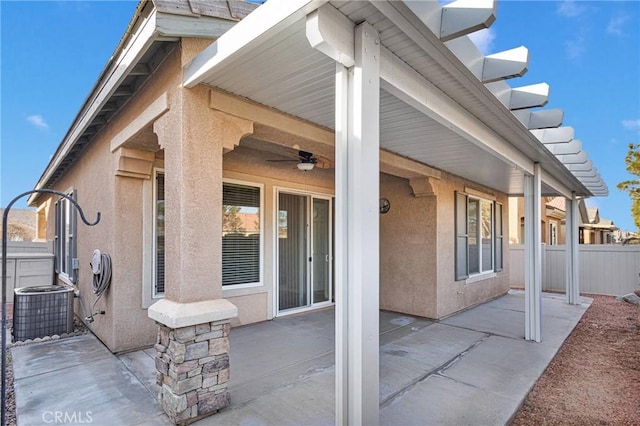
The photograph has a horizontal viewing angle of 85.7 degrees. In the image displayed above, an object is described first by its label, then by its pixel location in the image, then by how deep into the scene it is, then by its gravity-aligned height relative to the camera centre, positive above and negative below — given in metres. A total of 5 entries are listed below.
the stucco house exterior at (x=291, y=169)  2.20 +0.74
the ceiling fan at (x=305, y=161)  5.48 +0.99
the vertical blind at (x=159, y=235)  4.85 -0.17
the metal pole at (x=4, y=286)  2.74 -0.54
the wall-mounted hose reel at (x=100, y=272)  4.51 -0.65
